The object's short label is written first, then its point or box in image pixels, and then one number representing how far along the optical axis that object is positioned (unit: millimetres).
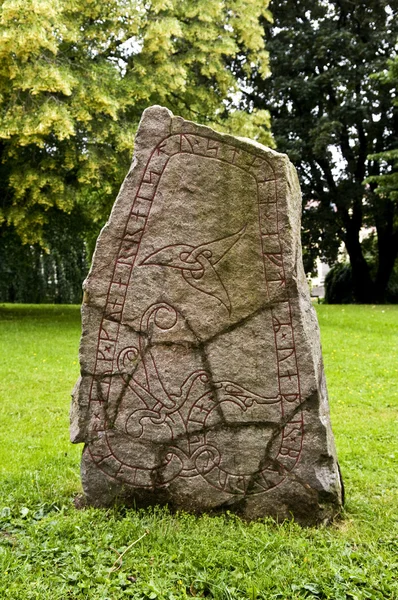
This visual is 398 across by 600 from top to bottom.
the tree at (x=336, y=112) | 18375
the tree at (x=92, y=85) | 10570
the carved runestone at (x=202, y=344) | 3830
